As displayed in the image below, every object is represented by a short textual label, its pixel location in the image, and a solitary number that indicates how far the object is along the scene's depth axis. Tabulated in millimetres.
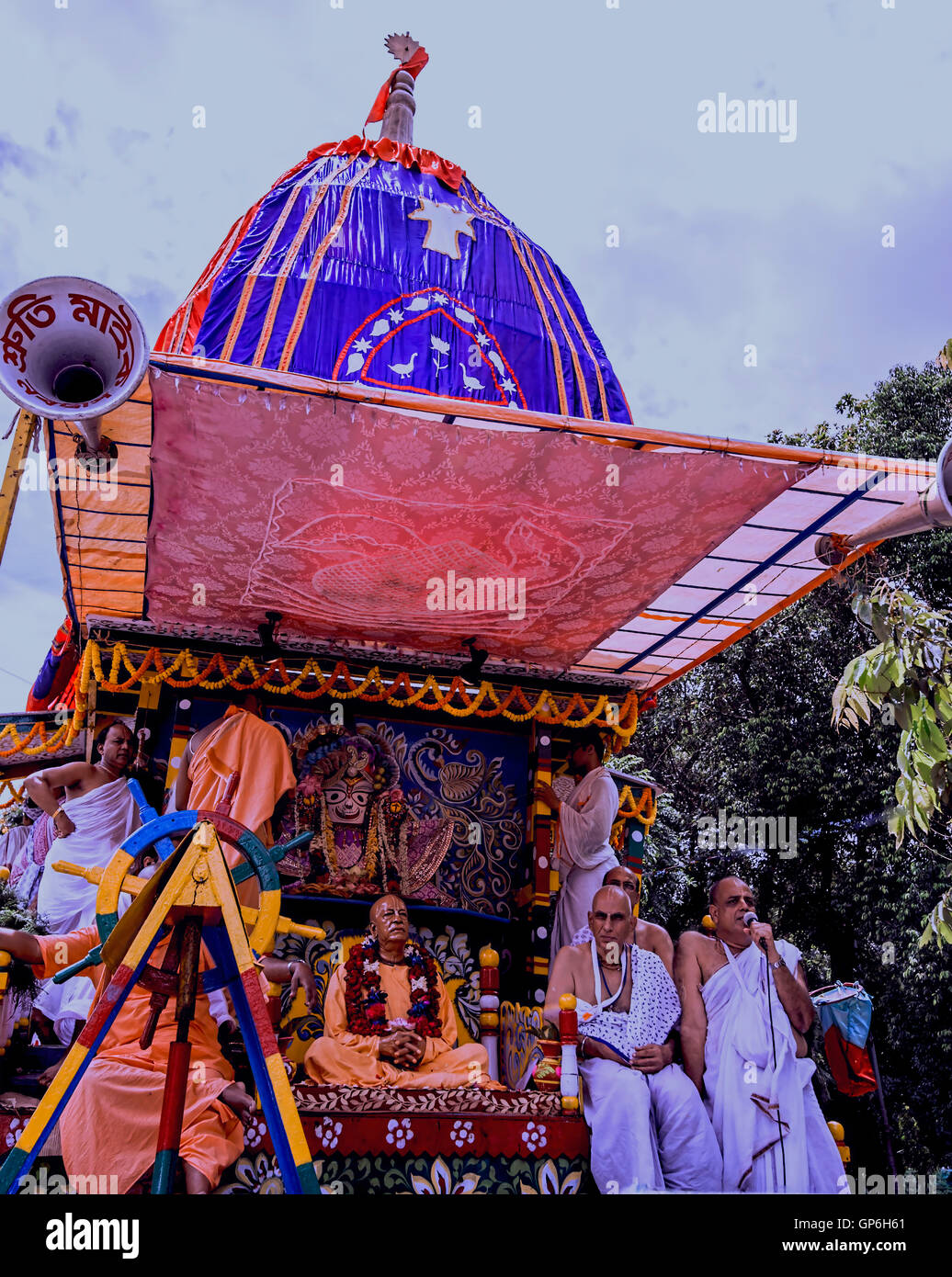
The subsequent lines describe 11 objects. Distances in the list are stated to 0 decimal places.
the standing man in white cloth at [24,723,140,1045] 7652
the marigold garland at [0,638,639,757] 7555
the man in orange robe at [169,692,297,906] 7125
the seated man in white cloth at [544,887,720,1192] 5488
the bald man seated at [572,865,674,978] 6637
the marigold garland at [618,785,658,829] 8953
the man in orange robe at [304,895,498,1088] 6281
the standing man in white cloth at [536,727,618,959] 8133
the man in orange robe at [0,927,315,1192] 4758
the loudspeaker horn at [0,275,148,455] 4480
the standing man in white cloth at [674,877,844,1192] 5738
